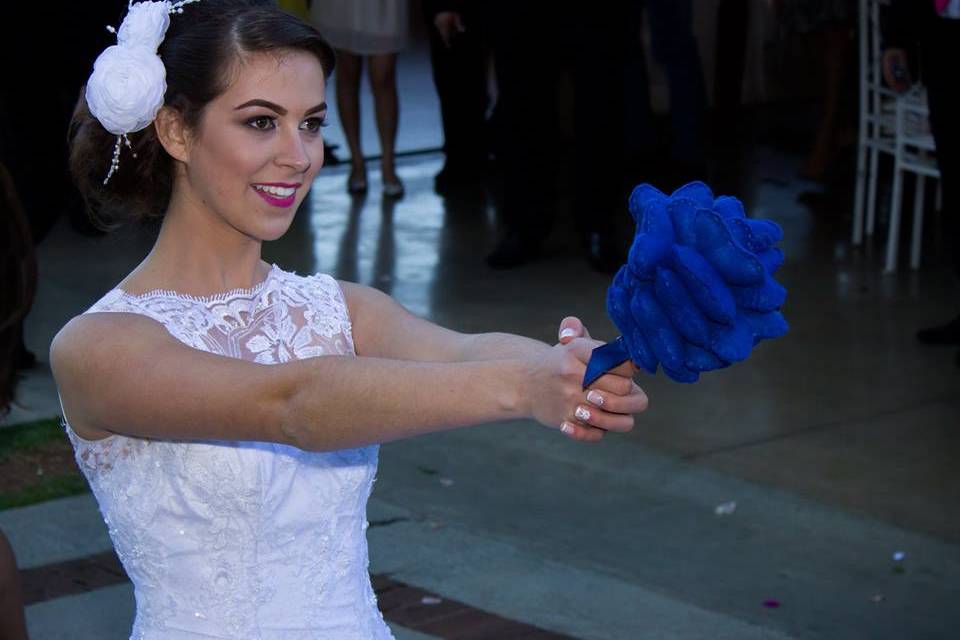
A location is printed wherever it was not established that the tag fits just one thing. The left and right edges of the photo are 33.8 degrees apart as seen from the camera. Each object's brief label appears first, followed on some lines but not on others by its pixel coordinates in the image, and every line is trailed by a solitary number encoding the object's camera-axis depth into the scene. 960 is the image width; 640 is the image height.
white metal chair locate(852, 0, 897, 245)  8.19
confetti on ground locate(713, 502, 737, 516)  5.14
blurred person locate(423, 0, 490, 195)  10.28
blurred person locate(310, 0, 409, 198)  9.20
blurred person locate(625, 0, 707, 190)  9.16
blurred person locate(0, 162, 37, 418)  3.62
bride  2.24
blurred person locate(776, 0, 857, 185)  9.59
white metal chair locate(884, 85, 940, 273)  7.68
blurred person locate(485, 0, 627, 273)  7.53
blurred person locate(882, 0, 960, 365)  6.31
